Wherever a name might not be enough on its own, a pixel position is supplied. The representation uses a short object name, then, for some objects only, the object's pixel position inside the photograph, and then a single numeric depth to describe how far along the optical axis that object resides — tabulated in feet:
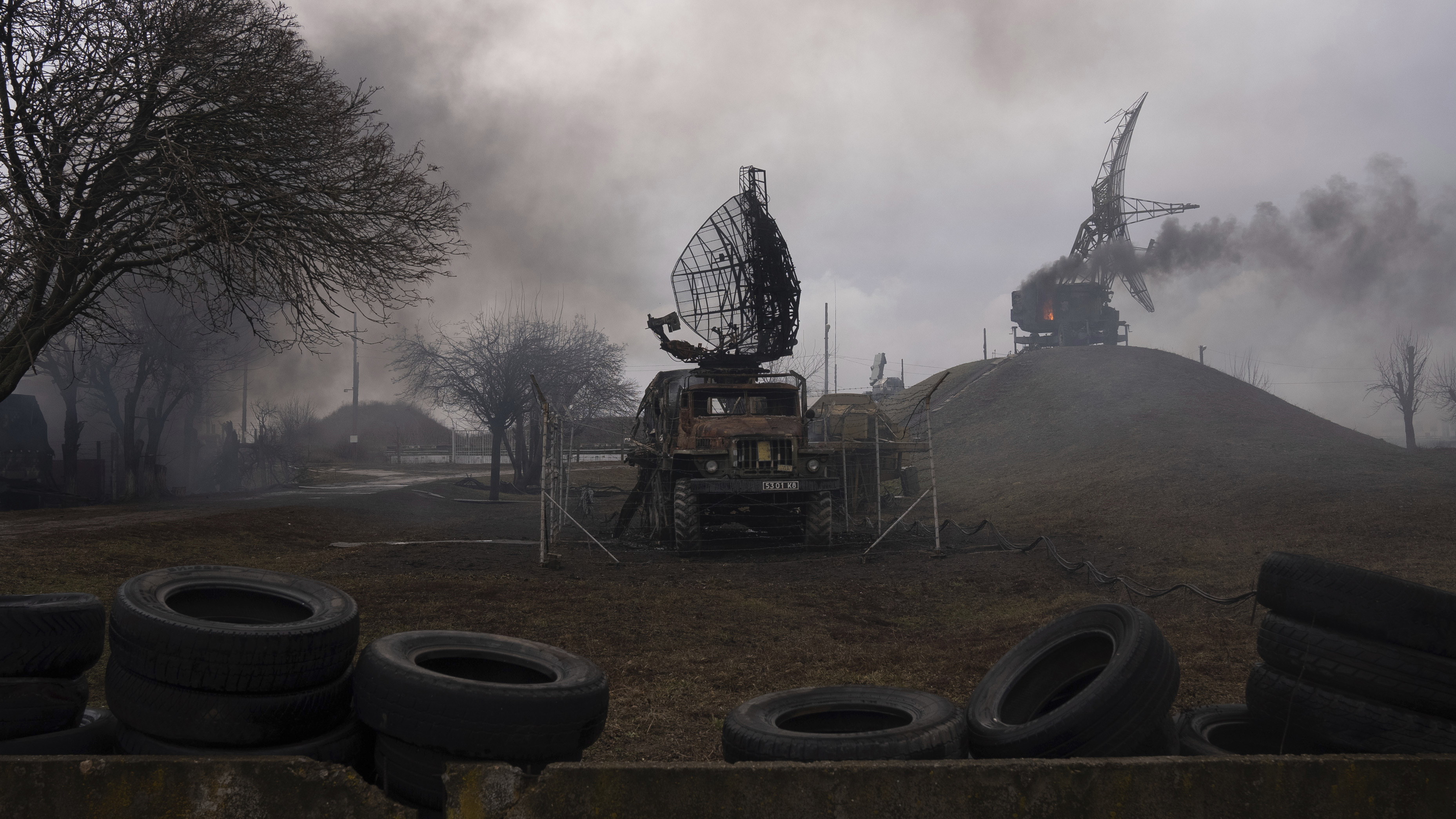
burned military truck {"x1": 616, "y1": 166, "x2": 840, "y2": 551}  42.42
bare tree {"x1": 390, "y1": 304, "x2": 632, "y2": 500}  86.79
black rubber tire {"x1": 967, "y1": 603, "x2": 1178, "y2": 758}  10.18
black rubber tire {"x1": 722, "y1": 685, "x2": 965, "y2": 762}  10.45
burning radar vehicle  157.38
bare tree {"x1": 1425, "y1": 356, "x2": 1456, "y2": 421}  109.50
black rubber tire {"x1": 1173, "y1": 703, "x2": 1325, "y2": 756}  11.50
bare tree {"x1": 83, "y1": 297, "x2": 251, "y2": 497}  86.38
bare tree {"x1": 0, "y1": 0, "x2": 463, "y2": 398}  27.55
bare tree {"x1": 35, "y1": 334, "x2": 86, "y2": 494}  79.25
